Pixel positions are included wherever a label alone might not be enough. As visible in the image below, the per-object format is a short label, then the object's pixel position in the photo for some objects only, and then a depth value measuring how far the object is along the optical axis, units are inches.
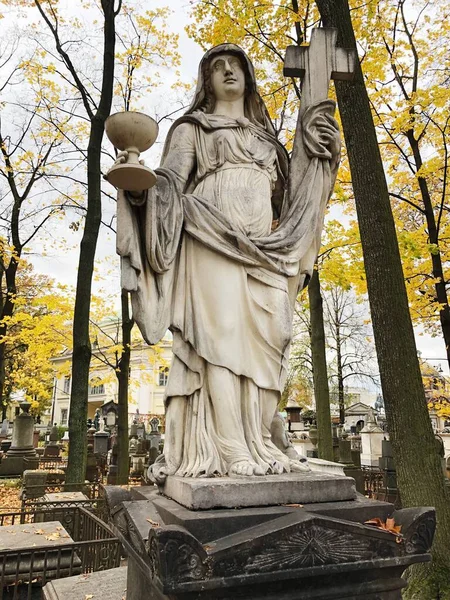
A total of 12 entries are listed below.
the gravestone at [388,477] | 490.6
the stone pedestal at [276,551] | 81.1
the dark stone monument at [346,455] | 640.9
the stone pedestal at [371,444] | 827.4
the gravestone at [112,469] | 556.9
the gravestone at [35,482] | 404.5
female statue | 118.6
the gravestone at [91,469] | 647.1
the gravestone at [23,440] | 708.0
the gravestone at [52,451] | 851.4
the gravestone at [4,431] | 1213.1
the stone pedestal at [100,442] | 857.6
